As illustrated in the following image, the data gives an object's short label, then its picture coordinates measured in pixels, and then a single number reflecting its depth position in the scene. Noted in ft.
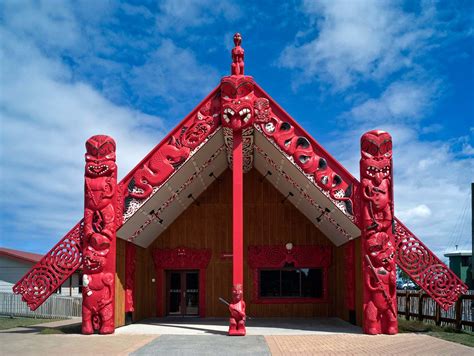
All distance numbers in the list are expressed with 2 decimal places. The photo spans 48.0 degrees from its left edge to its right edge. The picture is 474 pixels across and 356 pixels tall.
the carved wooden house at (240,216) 46.85
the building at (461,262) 110.01
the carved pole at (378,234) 45.93
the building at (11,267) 77.77
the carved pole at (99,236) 46.78
